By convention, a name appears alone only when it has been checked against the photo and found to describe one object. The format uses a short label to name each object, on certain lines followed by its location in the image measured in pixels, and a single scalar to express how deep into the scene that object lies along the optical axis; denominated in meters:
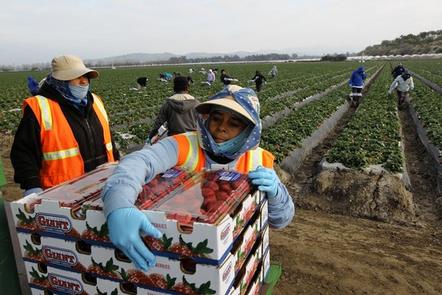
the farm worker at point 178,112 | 5.30
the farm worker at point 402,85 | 16.80
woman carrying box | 1.86
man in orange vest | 2.97
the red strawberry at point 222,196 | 1.63
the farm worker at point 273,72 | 34.28
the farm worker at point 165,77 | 33.22
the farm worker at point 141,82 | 25.59
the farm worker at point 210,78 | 27.33
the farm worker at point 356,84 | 16.84
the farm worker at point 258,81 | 22.69
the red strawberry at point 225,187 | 1.72
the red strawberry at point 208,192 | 1.66
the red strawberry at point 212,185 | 1.75
